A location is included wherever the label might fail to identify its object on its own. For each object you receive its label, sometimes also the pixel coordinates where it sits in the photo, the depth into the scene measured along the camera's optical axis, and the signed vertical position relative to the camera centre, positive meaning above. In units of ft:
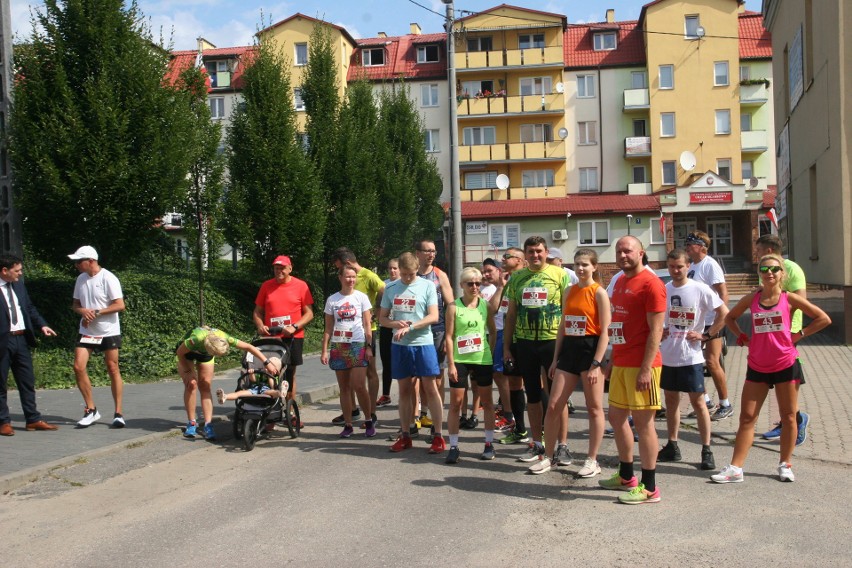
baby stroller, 28.94 -4.58
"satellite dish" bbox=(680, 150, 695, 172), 157.99 +19.86
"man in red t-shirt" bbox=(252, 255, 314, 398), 32.32 -1.15
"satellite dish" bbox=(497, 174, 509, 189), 164.66 +17.70
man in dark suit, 29.96 -1.90
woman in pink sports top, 22.38 -2.75
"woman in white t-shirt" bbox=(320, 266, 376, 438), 29.96 -2.27
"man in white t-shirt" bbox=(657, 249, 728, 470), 25.16 -2.63
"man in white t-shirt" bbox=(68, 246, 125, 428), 30.89 -1.38
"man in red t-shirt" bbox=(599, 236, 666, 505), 20.80 -2.35
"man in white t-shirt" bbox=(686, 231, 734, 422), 30.19 -0.39
